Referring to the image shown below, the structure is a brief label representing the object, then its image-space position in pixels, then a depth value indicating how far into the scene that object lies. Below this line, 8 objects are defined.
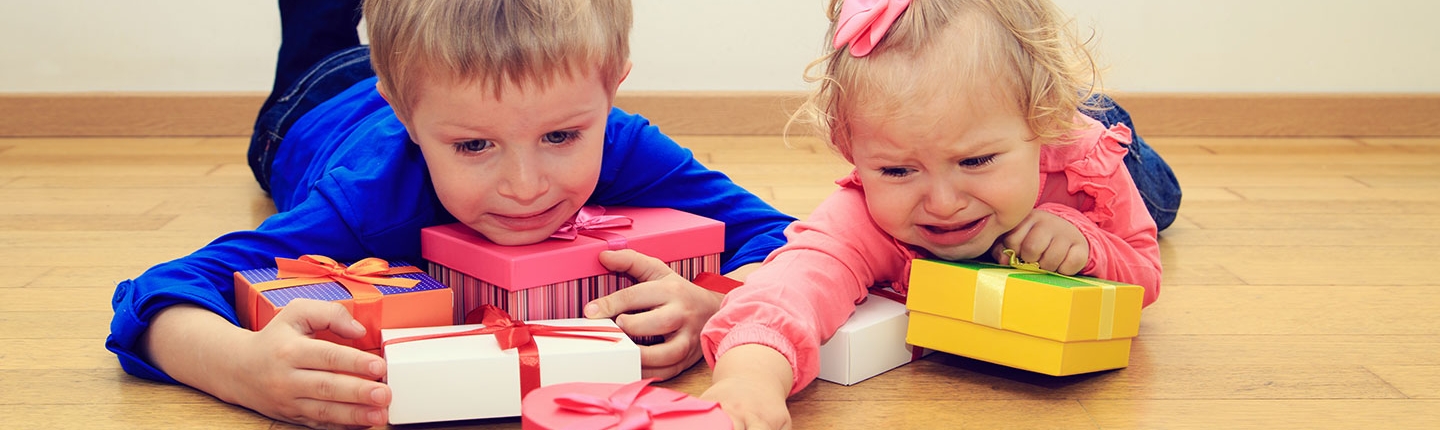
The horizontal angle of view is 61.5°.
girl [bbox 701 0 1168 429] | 0.86
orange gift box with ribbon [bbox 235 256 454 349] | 0.85
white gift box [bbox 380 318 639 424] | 0.78
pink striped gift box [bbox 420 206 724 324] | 0.92
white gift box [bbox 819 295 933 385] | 0.90
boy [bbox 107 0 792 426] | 0.80
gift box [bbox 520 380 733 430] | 0.68
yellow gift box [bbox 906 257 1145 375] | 0.86
